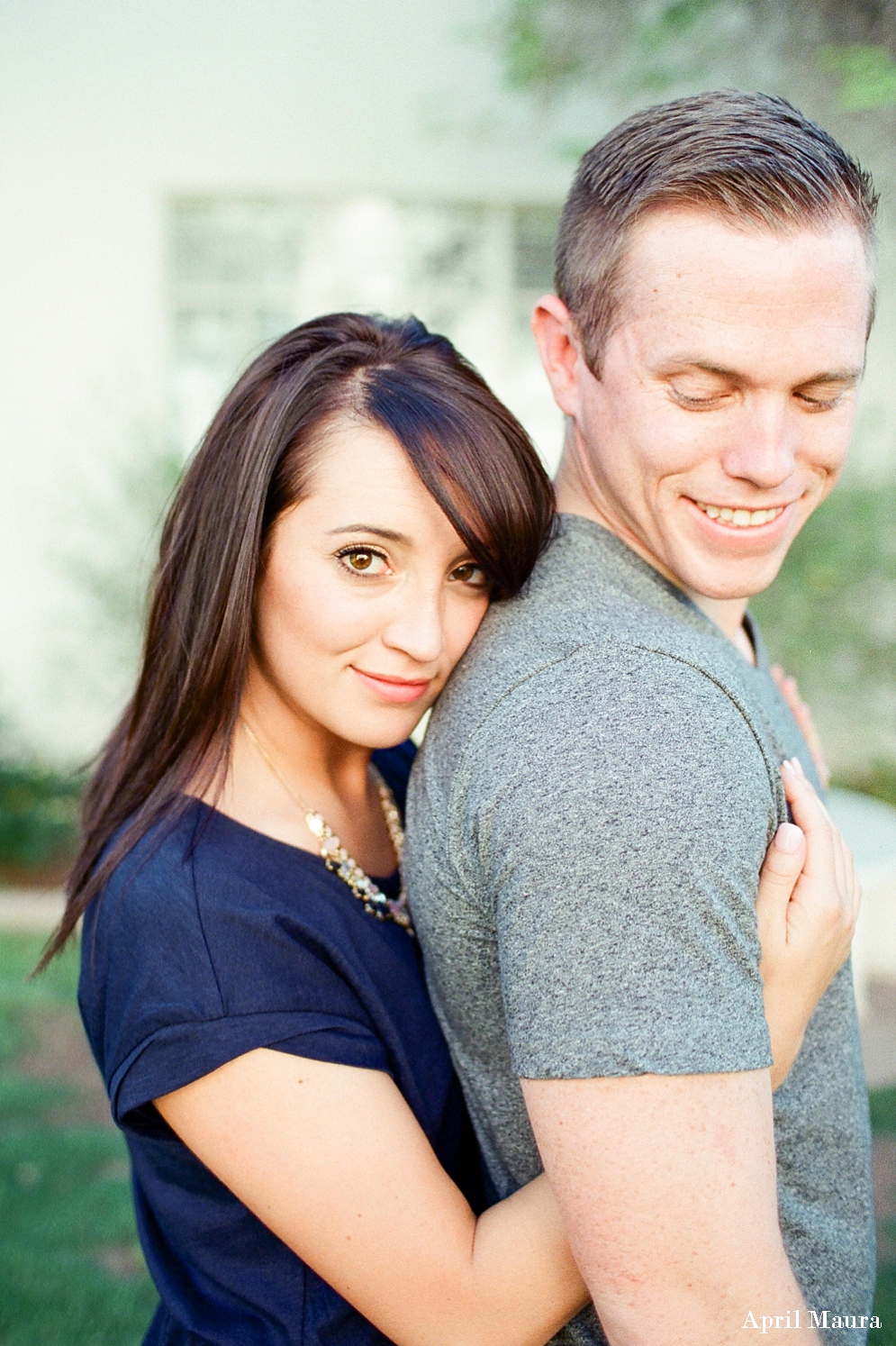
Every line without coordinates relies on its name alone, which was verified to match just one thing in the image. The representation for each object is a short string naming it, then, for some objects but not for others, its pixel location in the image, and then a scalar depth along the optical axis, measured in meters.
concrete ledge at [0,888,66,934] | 2.64
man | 0.71
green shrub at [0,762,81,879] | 2.91
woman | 0.81
